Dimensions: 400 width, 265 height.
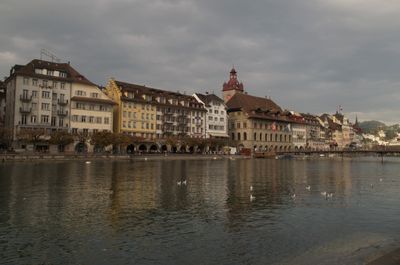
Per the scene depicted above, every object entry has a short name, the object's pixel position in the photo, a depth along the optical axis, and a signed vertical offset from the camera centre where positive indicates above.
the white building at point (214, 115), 166.62 +15.45
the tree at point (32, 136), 101.38 +4.17
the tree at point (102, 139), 112.12 +3.88
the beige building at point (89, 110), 120.06 +12.59
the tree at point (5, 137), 102.56 +3.81
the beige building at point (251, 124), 180.88 +13.29
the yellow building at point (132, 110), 134.38 +14.06
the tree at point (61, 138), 104.75 +3.77
